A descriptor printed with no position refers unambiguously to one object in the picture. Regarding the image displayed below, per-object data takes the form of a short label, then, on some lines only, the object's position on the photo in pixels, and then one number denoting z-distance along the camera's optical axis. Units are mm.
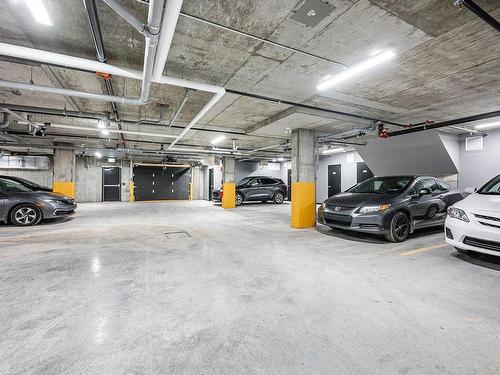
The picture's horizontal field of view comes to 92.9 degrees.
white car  3033
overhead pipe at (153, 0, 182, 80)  1949
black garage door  16875
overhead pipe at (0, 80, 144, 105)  3557
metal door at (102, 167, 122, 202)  15609
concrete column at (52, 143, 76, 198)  9539
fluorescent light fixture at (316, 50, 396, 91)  3226
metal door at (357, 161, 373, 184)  11442
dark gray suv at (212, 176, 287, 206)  12320
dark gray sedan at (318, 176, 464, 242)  4422
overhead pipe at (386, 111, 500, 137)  5559
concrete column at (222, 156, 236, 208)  11562
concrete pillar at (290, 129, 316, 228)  6453
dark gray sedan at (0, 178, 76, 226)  5992
